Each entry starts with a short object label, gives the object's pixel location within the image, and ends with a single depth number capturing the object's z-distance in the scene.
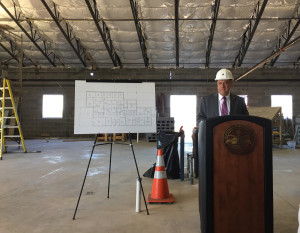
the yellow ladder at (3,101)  5.73
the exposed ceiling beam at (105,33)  7.79
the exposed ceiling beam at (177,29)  7.40
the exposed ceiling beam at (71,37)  8.15
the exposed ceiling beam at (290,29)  7.89
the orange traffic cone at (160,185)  2.76
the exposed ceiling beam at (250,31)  7.51
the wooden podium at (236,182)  1.50
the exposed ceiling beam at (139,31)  7.63
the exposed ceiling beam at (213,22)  7.50
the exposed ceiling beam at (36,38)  8.23
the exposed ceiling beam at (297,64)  11.20
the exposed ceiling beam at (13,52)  10.21
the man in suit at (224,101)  2.33
